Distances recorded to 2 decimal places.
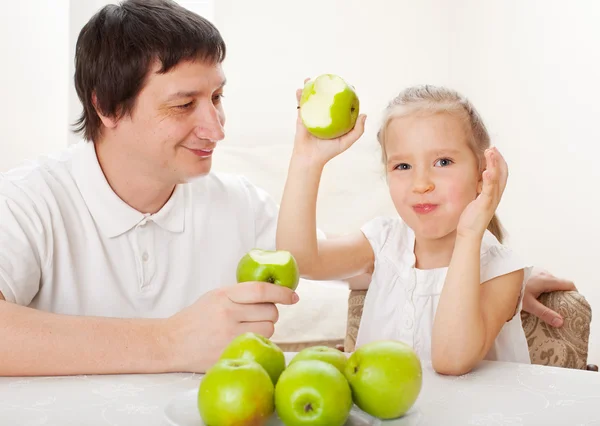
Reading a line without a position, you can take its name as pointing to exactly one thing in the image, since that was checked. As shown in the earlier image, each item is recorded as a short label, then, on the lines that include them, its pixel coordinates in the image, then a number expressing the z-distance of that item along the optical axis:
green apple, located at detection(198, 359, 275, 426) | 0.84
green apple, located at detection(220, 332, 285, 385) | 0.94
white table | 0.98
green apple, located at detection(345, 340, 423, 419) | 0.90
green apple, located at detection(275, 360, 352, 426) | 0.84
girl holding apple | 1.36
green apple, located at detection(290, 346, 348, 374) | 0.95
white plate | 0.91
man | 1.60
